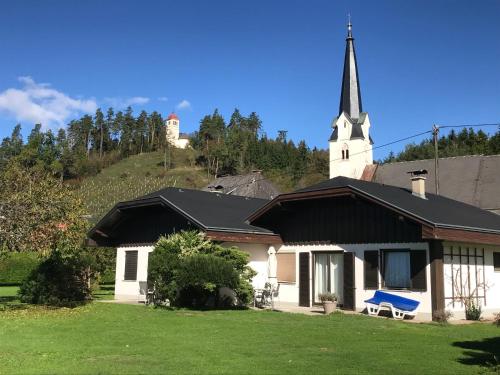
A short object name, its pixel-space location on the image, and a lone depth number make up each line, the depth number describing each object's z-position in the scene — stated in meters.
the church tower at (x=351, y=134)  44.48
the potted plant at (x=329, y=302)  15.49
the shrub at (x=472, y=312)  14.99
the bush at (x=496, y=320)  13.60
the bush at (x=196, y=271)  15.77
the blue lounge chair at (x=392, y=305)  14.41
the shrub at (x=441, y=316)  13.89
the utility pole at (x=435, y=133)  28.19
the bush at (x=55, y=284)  17.28
